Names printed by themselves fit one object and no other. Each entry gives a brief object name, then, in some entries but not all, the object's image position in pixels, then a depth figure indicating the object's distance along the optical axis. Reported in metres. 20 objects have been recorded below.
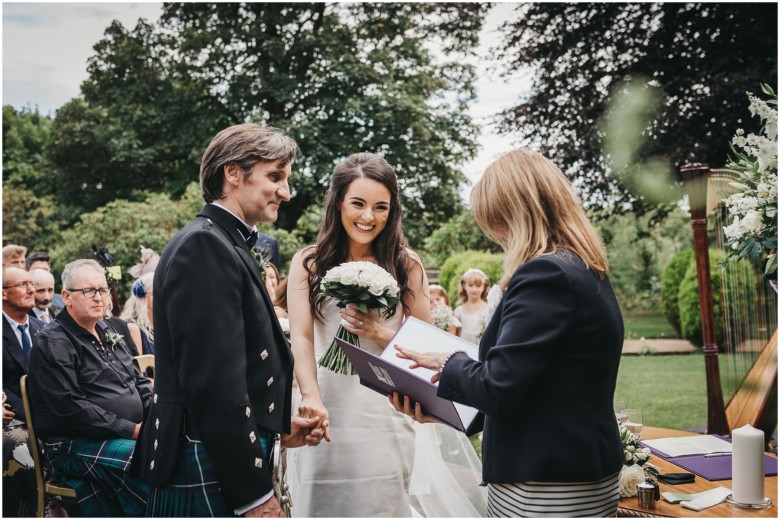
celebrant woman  1.99
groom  2.04
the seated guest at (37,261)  7.54
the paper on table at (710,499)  2.63
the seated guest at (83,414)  4.11
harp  4.98
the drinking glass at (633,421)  2.96
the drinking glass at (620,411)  3.06
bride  3.14
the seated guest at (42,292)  6.38
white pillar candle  2.62
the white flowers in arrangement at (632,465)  2.75
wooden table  2.57
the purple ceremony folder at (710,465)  2.99
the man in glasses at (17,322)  5.05
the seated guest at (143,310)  6.54
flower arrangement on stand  2.84
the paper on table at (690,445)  3.36
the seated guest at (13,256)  7.67
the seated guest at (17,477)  4.59
